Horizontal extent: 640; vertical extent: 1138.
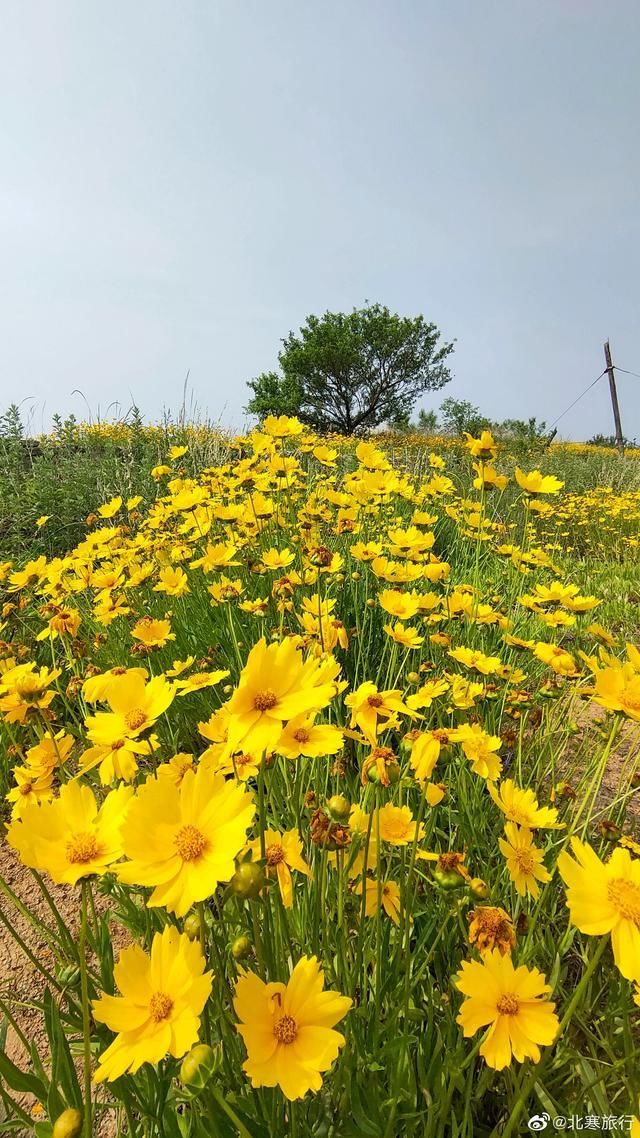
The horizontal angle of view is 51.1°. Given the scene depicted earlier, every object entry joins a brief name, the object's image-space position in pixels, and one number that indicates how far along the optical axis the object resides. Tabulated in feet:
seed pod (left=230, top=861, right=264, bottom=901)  0.93
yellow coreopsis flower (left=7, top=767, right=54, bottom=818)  1.48
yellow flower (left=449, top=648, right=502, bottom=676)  1.97
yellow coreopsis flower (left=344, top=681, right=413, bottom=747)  1.34
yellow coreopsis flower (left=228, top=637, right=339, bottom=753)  1.04
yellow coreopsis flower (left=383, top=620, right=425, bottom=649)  1.91
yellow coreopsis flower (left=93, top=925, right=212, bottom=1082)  0.85
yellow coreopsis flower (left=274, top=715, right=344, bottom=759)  1.11
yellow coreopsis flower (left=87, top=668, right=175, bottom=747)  1.27
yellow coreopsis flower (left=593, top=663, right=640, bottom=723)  1.21
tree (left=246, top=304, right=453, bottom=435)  68.38
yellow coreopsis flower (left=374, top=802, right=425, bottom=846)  1.36
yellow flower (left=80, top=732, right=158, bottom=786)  1.23
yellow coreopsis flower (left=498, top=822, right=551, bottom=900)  1.18
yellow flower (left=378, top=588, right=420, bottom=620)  2.08
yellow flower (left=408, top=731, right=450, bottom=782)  1.35
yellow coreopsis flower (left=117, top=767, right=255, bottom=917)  0.92
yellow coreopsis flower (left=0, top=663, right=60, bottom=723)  1.44
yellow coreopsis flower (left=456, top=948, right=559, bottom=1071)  0.99
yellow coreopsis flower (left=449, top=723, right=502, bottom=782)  1.44
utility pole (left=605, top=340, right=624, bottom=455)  34.74
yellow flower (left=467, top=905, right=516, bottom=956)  1.12
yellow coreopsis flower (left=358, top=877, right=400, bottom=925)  1.30
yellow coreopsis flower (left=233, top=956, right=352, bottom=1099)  0.88
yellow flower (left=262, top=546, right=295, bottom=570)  2.77
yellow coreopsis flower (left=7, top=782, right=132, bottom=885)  0.98
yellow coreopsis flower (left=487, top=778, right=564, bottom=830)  1.30
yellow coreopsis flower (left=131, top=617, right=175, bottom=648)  2.07
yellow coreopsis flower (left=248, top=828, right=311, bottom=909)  1.21
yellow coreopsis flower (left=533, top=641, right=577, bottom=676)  1.76
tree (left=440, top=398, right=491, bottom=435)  66.86
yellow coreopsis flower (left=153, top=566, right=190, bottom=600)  2.85
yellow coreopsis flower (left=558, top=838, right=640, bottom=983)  0.93
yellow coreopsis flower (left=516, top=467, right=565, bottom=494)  2.58
